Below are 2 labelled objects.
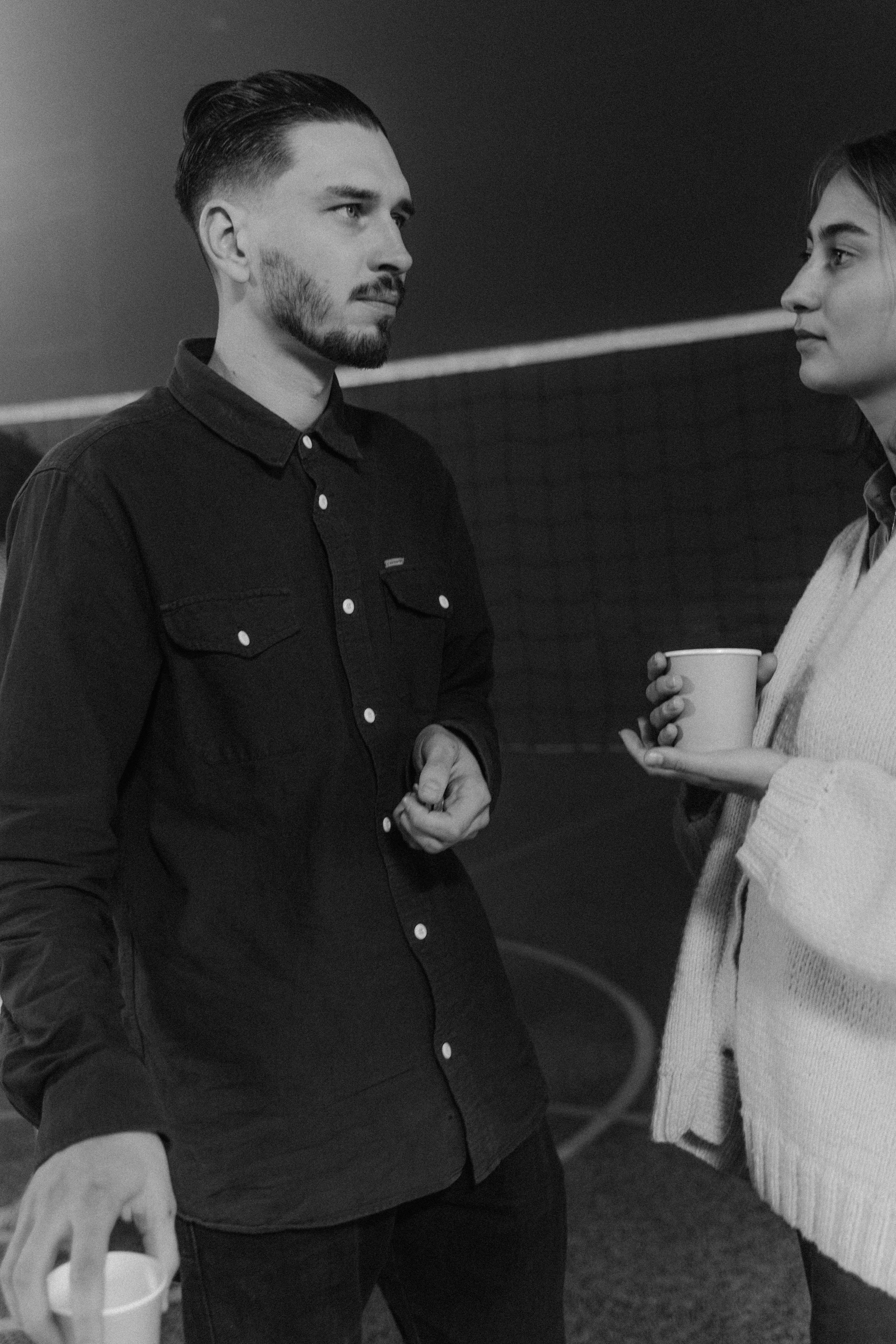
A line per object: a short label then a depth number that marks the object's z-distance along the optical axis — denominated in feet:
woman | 3.86
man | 4.24
